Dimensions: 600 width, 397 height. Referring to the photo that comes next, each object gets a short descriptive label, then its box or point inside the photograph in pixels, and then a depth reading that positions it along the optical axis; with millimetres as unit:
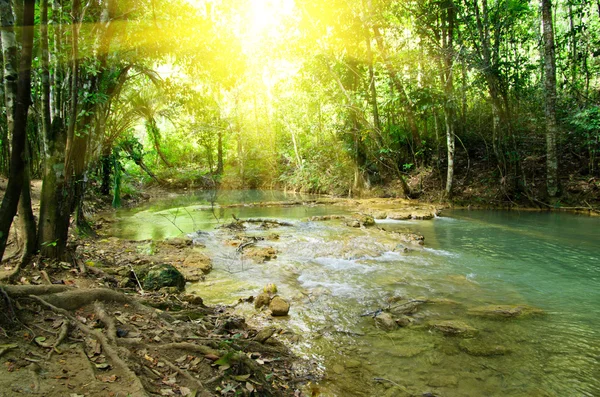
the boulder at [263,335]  4059
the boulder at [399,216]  13559
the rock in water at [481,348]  4172
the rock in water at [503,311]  5160
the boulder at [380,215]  13644
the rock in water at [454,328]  4617
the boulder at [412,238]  9648
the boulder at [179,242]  9141
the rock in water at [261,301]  5383
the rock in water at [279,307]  5113
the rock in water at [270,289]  5981
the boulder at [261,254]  8180
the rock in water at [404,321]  4891
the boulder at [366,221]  11984
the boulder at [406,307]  5281
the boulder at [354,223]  11806
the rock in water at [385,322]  4775
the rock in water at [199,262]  7261
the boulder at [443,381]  3590
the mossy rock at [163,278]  5517
